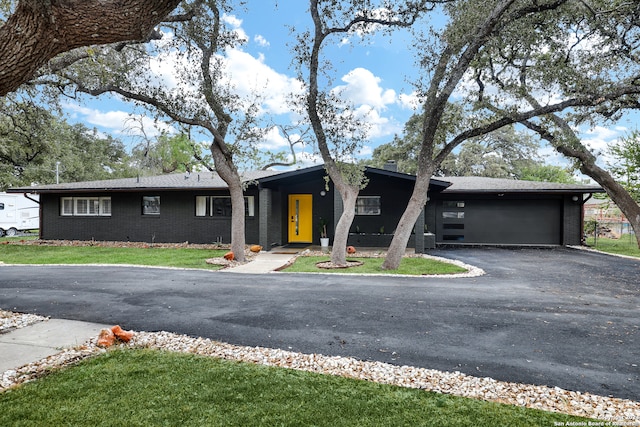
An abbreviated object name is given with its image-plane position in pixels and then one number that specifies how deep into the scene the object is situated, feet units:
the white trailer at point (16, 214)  65.92
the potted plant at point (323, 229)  45.38
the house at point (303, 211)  47.80
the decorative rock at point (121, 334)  13.57
